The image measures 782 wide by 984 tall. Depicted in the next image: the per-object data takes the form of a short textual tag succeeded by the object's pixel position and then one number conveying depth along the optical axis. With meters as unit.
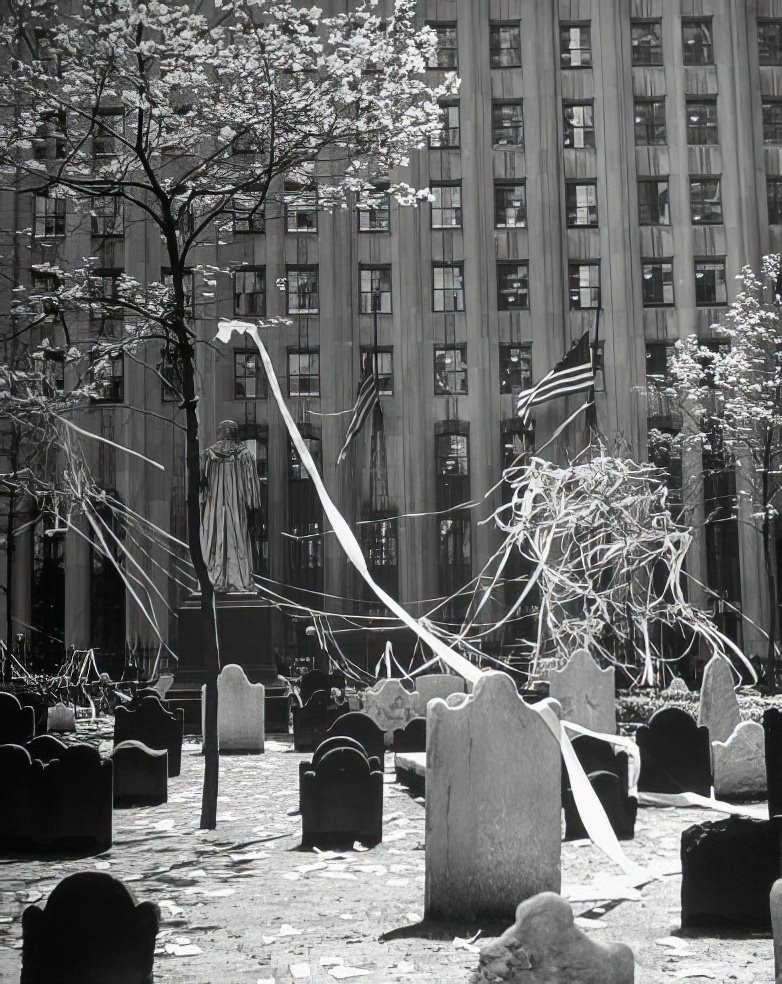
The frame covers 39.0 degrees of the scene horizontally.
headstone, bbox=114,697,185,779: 13.55
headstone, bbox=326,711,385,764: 12.26
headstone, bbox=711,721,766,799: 11.35
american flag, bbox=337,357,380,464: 31.03
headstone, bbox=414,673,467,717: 16.34
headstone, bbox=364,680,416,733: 16.70
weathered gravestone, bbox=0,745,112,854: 9.05
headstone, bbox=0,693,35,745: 13.66
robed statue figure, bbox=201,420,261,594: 17.98
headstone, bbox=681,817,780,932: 6.33
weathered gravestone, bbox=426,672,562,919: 6.72
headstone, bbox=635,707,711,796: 11.70
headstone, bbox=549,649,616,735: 14.81
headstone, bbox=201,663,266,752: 15.11
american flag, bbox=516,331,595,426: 27.45
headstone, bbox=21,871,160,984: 4.85
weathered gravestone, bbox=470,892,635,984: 4.35
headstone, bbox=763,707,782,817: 9.23
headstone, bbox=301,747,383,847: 9.09
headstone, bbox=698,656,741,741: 13.05
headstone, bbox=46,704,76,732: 17.47
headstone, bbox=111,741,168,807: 11.38
